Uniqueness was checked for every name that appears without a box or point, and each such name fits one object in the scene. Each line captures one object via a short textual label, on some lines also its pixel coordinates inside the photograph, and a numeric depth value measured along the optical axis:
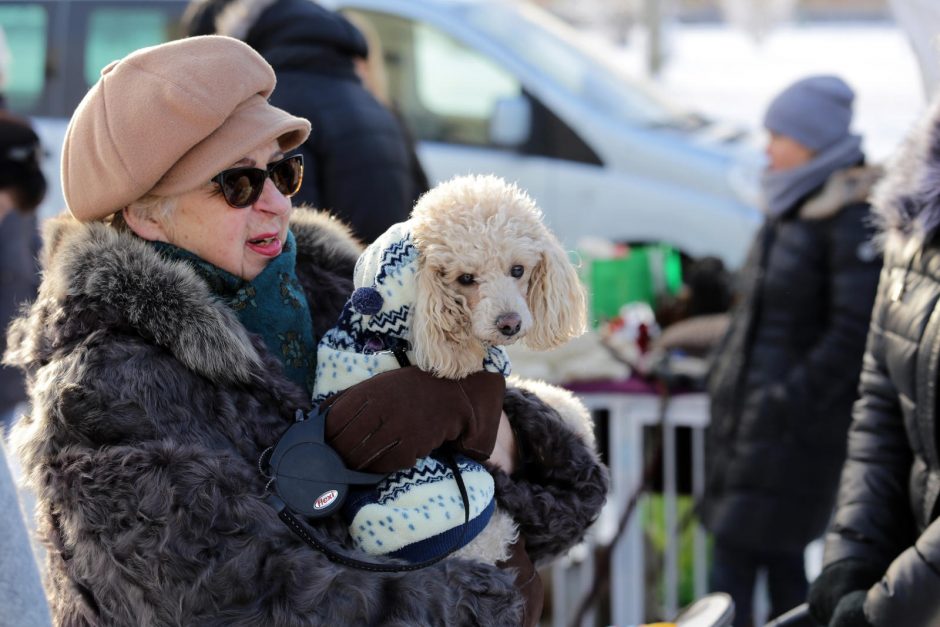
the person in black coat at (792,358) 7.12
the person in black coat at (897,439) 4.34
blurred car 12.97
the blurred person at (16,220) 7.73
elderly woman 3.27
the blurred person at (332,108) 6.36
